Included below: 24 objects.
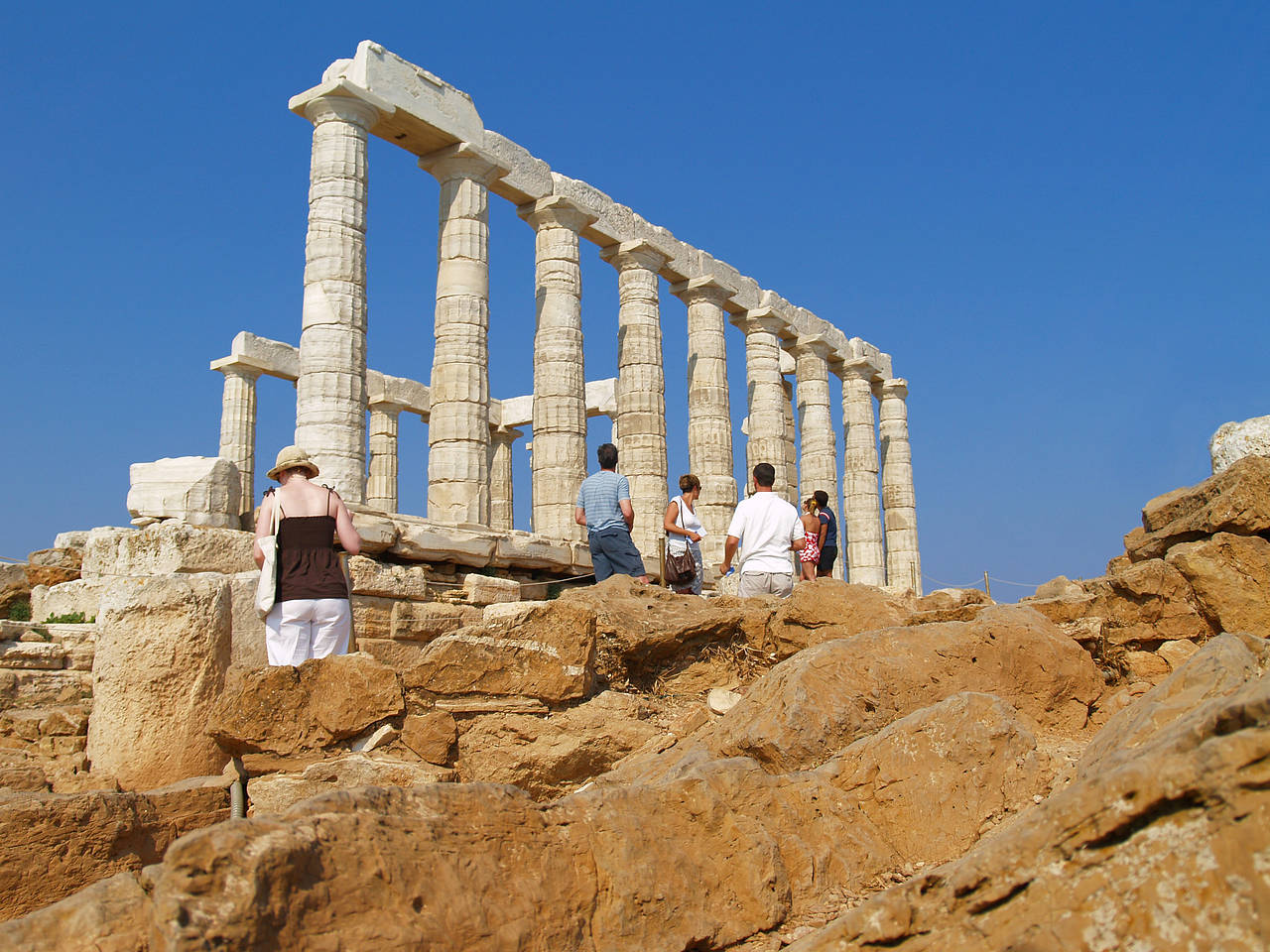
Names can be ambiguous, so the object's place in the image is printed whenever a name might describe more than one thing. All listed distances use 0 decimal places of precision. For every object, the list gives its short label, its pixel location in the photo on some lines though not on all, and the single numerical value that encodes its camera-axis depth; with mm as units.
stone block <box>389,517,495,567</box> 12415
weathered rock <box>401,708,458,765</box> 5105
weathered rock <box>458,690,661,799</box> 5133
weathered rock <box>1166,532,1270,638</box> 5926
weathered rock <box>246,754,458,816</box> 4762
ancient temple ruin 15547
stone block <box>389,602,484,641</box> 8203
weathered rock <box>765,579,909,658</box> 6582
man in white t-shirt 8773
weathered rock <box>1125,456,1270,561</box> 6176
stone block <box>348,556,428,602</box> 9117
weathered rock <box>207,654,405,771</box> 4965
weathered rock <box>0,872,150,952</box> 2264
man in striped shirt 10570
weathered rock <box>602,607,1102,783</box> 4160
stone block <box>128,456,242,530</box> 12641
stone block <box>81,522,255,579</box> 8422
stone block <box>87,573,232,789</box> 5599
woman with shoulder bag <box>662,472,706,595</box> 10008
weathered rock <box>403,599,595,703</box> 5367
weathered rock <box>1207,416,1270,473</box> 7164
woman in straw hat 5992
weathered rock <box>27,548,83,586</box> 10703
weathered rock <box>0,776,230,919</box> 4125
